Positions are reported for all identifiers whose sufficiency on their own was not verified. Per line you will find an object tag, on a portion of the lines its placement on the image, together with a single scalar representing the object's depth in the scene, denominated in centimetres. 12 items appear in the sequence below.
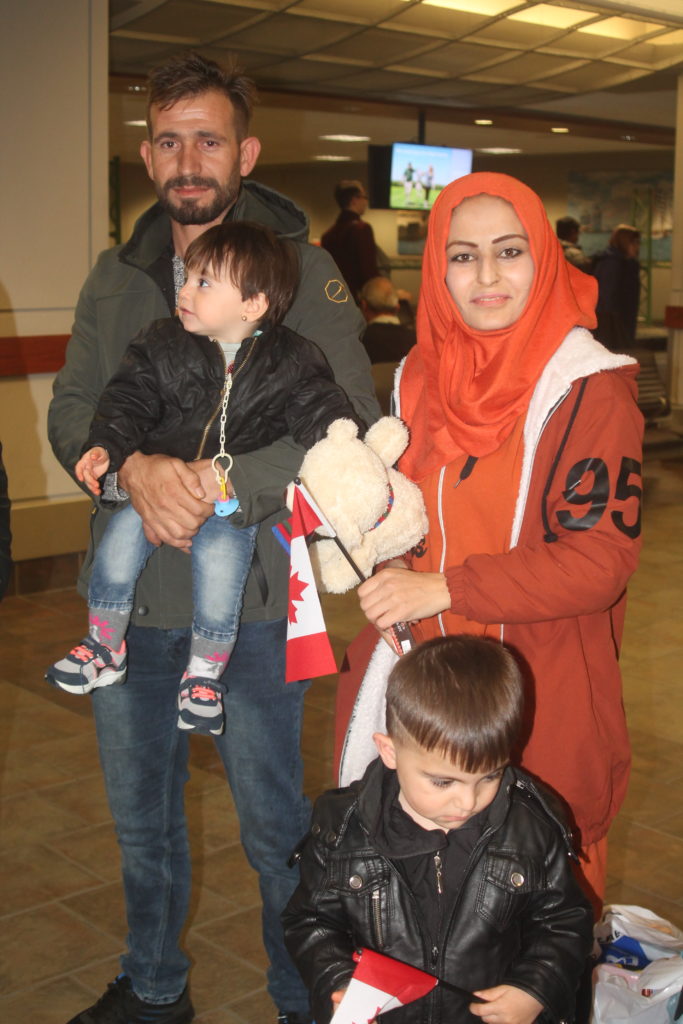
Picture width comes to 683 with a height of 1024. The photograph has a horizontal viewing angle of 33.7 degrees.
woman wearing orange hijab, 175
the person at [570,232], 1188
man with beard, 216
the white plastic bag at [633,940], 224
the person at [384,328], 941
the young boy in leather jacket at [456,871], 166
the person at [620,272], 1200
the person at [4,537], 198
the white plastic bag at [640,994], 201
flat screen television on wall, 1164
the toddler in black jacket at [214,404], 203
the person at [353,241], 978
